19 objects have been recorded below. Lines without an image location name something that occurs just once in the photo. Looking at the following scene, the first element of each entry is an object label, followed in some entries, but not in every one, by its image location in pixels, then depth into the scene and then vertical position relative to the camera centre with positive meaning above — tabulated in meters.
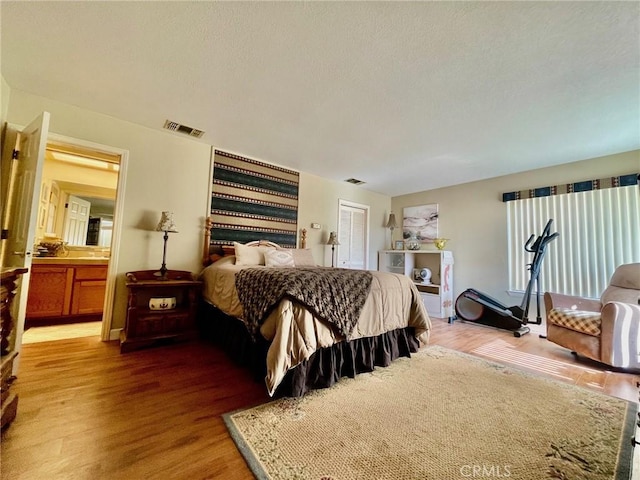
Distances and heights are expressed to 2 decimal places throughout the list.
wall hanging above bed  3.62 +0.79
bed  1.75 -0.55
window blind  3.29 +0.41
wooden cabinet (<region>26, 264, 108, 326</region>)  3.20 -0.62
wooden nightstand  2.55 -0.66
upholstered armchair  2.29 -0.55
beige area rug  1.20 -0.98
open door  1.80 +0.29
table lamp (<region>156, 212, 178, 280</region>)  2.93 +0.25
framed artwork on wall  5.30 +0.79
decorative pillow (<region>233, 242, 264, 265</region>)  3.26 -0.04
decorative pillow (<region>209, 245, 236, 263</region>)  3.47 -0.01
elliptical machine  3.59 -0.69
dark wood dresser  1.34 -0.62
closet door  5.20 +0.45
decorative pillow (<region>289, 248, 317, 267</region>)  3.74 -0.05
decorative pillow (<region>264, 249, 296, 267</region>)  3.33 -0.07
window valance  3.25 +1.12
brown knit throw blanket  1.83 -0.30
